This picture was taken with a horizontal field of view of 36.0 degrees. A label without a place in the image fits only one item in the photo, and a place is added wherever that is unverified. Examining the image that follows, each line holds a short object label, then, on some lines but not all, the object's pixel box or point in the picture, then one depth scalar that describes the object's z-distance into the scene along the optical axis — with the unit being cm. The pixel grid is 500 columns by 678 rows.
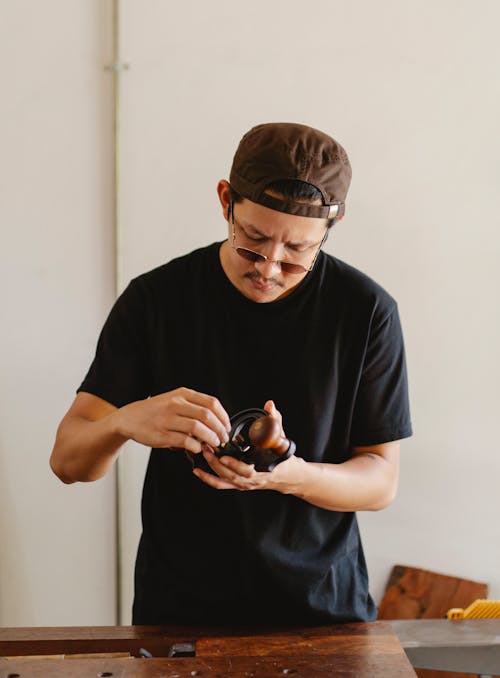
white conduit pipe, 233
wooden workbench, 132
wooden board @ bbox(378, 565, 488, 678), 250
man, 155
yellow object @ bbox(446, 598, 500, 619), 164
